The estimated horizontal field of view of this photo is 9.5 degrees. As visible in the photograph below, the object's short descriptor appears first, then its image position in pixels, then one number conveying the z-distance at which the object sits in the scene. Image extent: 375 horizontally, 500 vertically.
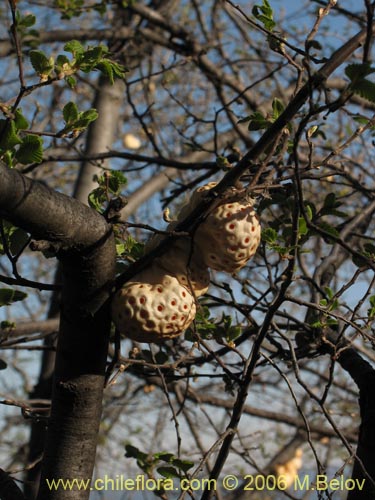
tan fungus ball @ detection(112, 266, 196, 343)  1.18
